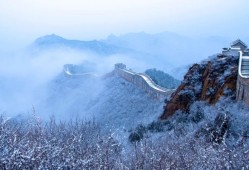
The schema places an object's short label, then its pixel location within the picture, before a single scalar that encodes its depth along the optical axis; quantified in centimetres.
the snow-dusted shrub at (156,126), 2571
